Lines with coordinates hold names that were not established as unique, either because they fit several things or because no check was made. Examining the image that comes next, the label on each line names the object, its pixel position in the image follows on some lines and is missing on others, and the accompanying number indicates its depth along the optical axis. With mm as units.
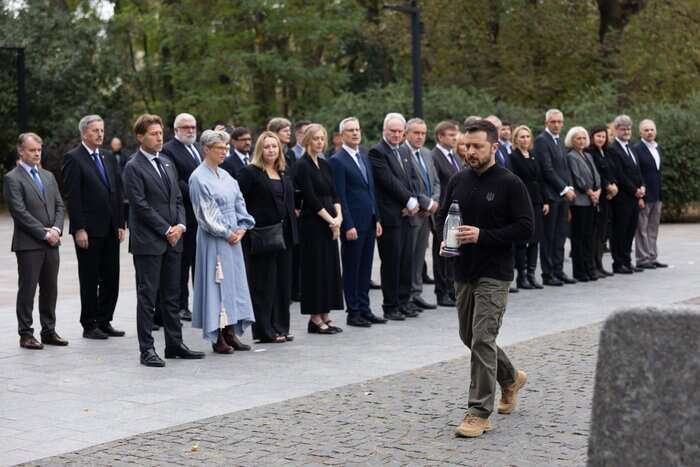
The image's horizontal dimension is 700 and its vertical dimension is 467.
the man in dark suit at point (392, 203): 12602
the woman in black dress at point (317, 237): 11750
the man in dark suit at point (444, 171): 13695
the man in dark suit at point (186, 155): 11891
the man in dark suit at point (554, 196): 15312
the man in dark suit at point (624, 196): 16531
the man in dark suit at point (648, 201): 17094
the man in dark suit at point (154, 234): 10062
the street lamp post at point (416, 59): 23078
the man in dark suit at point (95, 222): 11367
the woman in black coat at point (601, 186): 16234
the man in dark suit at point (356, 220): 12297
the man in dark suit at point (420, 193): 13109
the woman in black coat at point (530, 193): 14898
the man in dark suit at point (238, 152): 12250
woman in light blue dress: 10484
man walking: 7344
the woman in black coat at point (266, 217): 11172
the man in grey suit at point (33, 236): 10930
